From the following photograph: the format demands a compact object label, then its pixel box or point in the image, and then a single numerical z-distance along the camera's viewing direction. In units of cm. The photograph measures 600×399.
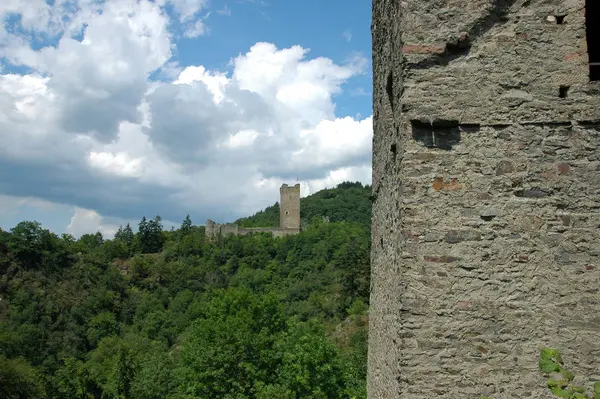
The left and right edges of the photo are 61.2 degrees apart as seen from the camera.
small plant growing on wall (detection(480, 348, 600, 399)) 305
